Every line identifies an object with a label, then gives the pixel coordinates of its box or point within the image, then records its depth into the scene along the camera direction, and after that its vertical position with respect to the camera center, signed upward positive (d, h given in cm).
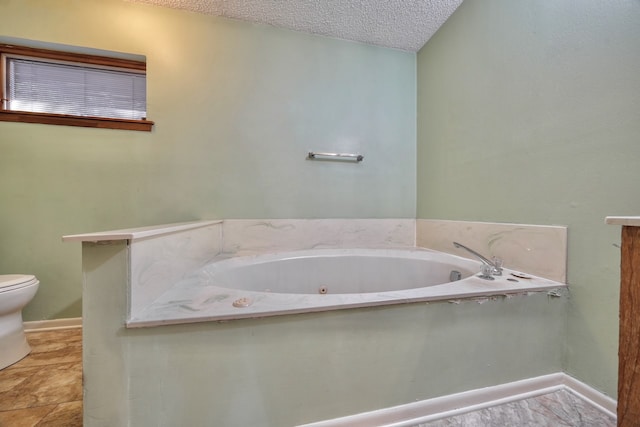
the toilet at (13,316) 97 -49
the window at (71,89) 132 +77
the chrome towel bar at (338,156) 160 +40
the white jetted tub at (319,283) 65 -29
